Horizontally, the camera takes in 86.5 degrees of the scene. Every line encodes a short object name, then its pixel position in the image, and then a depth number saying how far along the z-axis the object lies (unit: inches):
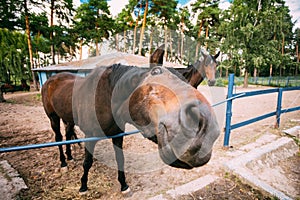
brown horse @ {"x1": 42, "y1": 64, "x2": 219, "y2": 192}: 39.4
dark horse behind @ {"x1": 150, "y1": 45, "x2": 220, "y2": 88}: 175.5
